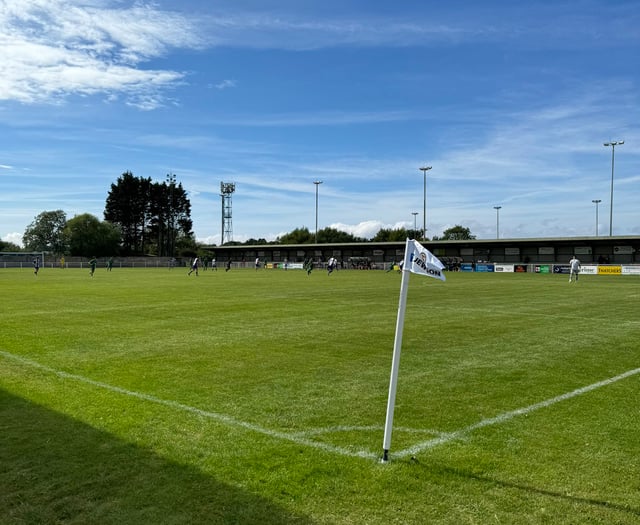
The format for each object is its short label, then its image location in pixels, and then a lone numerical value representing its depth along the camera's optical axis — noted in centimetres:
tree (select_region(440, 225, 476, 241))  14888
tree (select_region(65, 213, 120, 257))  11031
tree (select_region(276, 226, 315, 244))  13475
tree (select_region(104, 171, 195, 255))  11969
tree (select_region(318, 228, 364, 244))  13150
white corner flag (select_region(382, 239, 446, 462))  479
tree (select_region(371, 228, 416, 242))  12252
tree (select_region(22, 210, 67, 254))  13125
